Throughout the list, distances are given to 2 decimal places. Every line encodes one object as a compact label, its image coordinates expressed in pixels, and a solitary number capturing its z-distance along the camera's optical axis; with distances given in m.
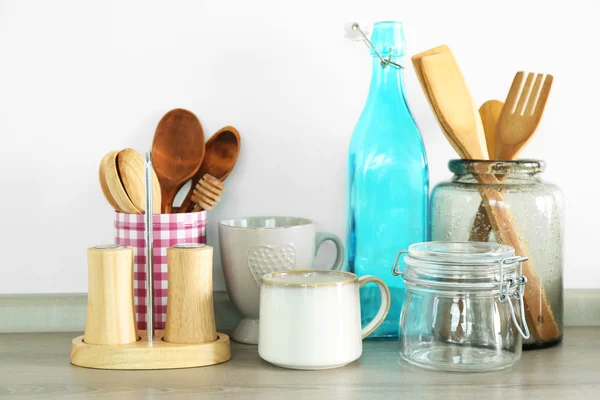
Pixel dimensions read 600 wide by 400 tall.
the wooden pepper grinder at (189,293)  0.83
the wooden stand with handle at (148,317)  0.82
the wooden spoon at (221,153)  1.00
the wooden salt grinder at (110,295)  0.82
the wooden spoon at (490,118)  0.98
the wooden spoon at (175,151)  0.97
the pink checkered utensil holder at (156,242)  0.90
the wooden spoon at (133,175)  0.86
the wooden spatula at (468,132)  0.89
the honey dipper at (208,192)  0.95
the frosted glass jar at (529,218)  0.90
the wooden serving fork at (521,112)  0.93
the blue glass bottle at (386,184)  0.96
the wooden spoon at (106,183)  0.87
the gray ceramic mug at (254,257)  0.89
